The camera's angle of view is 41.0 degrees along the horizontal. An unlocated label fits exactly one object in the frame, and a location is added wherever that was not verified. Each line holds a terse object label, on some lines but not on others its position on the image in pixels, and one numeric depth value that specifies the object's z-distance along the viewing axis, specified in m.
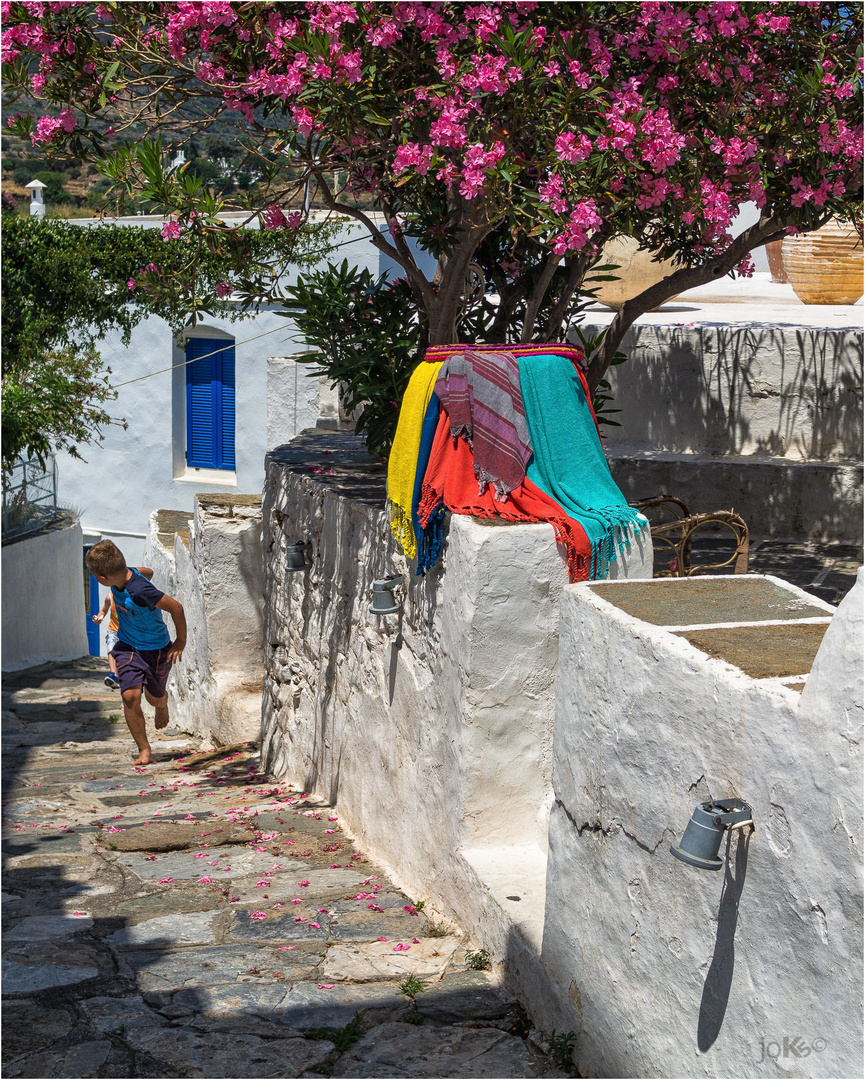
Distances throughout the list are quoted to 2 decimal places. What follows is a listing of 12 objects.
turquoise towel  4.59
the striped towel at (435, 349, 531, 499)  4.60
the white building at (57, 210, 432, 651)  18.72
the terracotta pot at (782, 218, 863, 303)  12.11
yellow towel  4.82
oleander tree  5.29
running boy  7.74
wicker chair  5.71
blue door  20.59
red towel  4.34
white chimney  21.63
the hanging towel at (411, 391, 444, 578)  4.66
